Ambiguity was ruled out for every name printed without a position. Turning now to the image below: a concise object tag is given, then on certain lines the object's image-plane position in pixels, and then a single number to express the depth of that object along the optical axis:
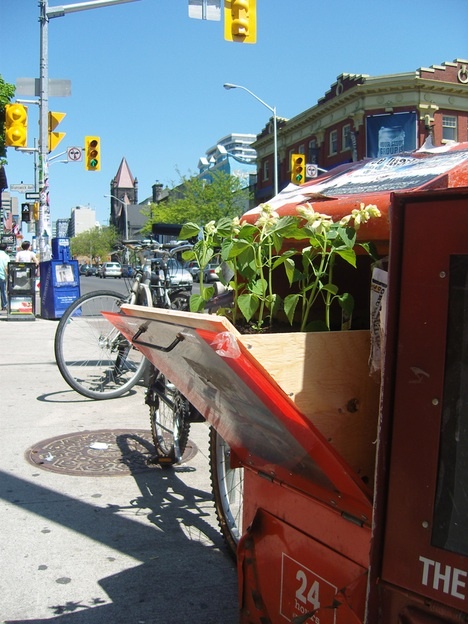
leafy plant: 2.16
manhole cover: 4.38
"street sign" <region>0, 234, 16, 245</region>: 32.53
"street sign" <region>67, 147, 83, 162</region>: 18.92
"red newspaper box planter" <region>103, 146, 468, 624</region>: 1.42
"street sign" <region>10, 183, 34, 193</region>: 22.66
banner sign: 35.53
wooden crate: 1.93
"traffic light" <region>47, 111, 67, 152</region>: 17.48
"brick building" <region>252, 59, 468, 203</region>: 36.62
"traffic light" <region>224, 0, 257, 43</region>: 11.24
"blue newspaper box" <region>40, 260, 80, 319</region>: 14.75
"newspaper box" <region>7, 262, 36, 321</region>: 14.48
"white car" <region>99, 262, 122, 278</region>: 67.43
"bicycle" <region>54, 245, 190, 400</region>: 5.54
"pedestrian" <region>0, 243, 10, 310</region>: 15.79
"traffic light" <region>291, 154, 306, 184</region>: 26.08
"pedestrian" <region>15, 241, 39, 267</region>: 16.59
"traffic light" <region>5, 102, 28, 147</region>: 15.18
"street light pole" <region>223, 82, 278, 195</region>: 30.38
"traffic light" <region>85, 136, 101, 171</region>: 18.33
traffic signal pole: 16.83
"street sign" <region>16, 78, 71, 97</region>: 16.32
